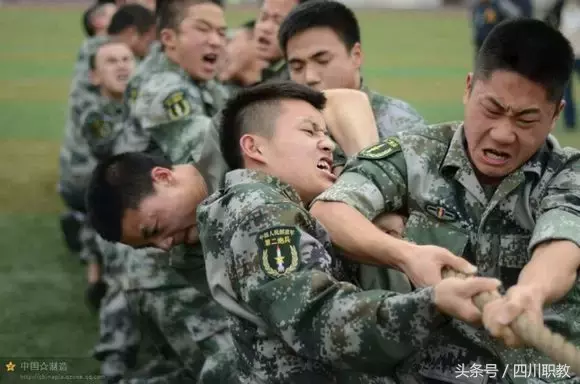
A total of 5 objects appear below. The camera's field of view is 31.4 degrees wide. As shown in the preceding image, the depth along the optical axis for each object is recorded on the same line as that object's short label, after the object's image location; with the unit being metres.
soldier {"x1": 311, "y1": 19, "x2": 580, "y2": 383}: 2.29
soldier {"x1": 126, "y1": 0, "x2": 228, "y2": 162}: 4.21
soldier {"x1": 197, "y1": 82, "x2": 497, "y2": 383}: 1.97
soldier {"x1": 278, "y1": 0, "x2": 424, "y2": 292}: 3.39
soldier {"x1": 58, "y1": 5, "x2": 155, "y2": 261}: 6.22
